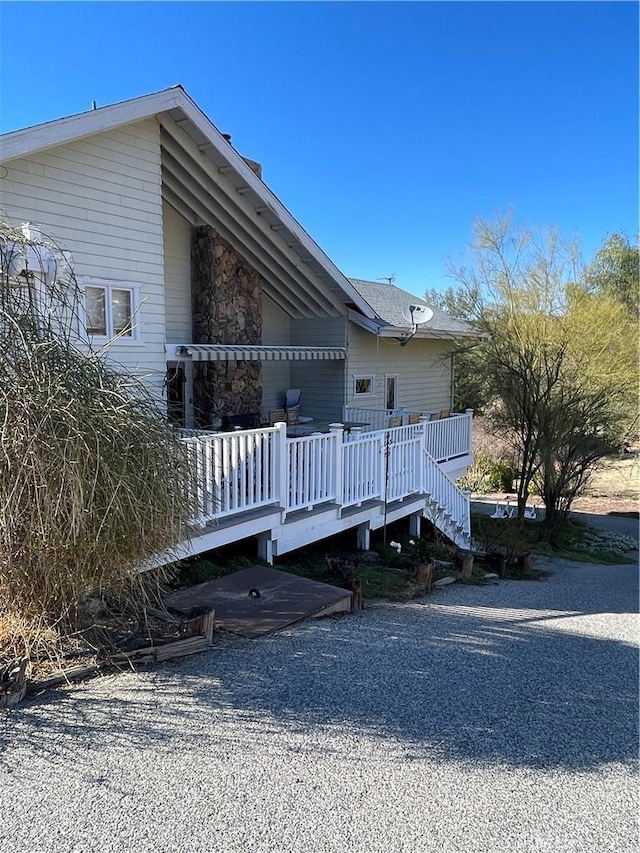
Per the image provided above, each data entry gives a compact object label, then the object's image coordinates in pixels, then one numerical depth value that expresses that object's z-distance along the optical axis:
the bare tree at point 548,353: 15.48
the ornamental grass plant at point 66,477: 3.61
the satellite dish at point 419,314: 13.65
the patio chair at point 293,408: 13.01
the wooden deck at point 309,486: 6.57
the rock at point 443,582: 8.48
